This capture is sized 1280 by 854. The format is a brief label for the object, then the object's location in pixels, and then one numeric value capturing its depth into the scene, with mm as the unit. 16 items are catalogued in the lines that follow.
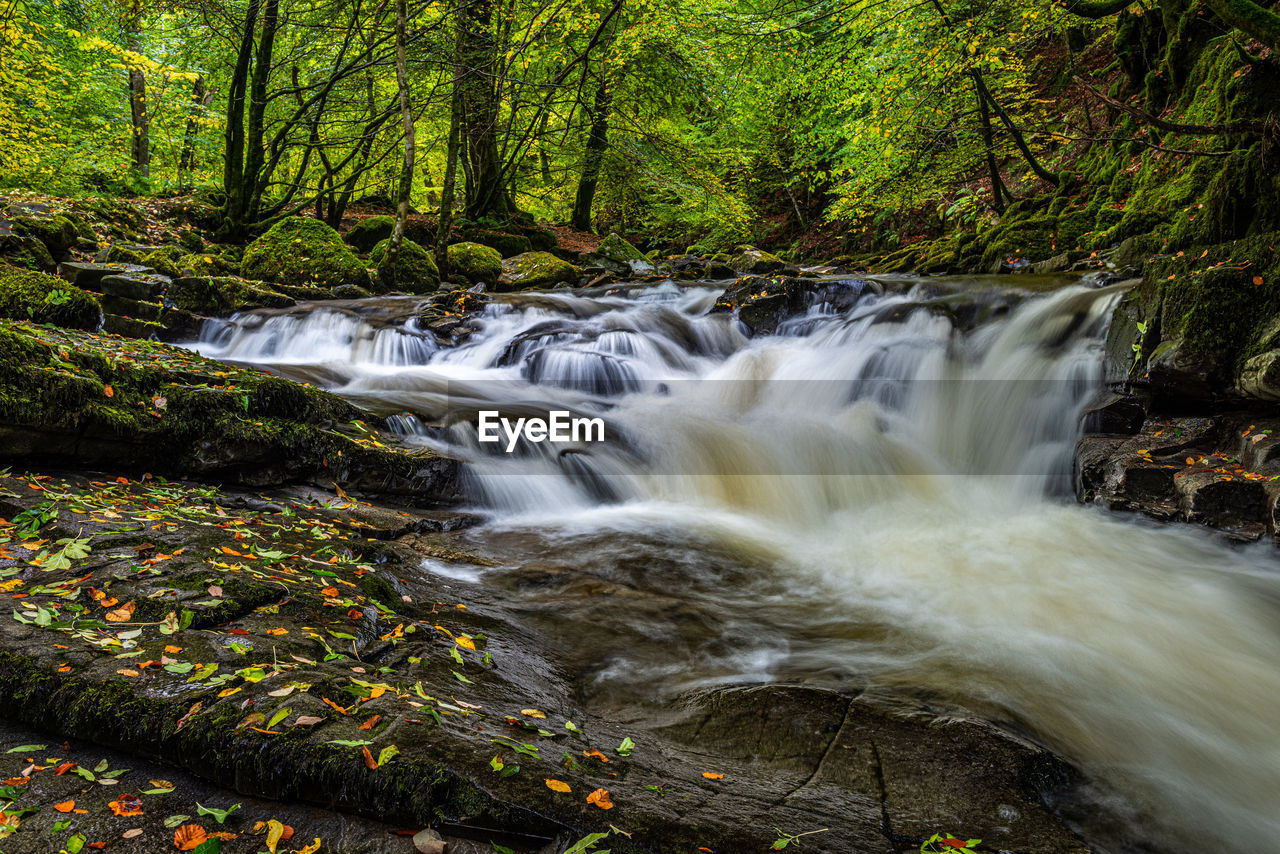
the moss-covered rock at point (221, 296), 9555
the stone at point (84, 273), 8328
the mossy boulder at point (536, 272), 14508
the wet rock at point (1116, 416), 5992
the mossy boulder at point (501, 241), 17281
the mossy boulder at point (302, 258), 12297
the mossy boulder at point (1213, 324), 5152
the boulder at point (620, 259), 16281
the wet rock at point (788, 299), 10272
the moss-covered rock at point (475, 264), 14547
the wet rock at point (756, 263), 15961
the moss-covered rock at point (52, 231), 9688
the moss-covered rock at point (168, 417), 3791
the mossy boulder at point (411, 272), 13047
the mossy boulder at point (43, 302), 6168
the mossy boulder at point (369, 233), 16891
